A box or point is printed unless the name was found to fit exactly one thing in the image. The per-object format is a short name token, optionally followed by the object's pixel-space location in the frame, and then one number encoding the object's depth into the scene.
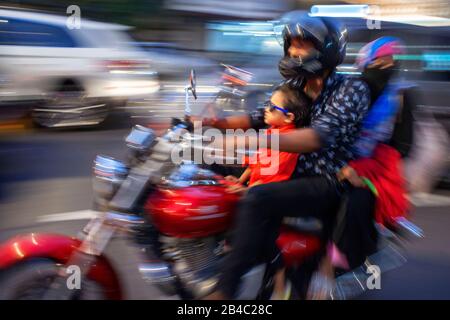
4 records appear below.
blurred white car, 8.27
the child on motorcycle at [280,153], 2.59
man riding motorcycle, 2.53
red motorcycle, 2.48
